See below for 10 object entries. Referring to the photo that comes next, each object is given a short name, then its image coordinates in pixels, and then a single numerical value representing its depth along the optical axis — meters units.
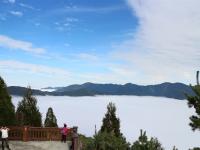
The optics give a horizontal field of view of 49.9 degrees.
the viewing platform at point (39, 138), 17.39
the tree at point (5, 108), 18.34
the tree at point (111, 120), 32.45
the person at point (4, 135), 16.53
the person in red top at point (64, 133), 17.81
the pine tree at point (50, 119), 45.05
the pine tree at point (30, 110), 31.77
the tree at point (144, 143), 14.15
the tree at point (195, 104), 17.72
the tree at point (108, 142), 20.19
